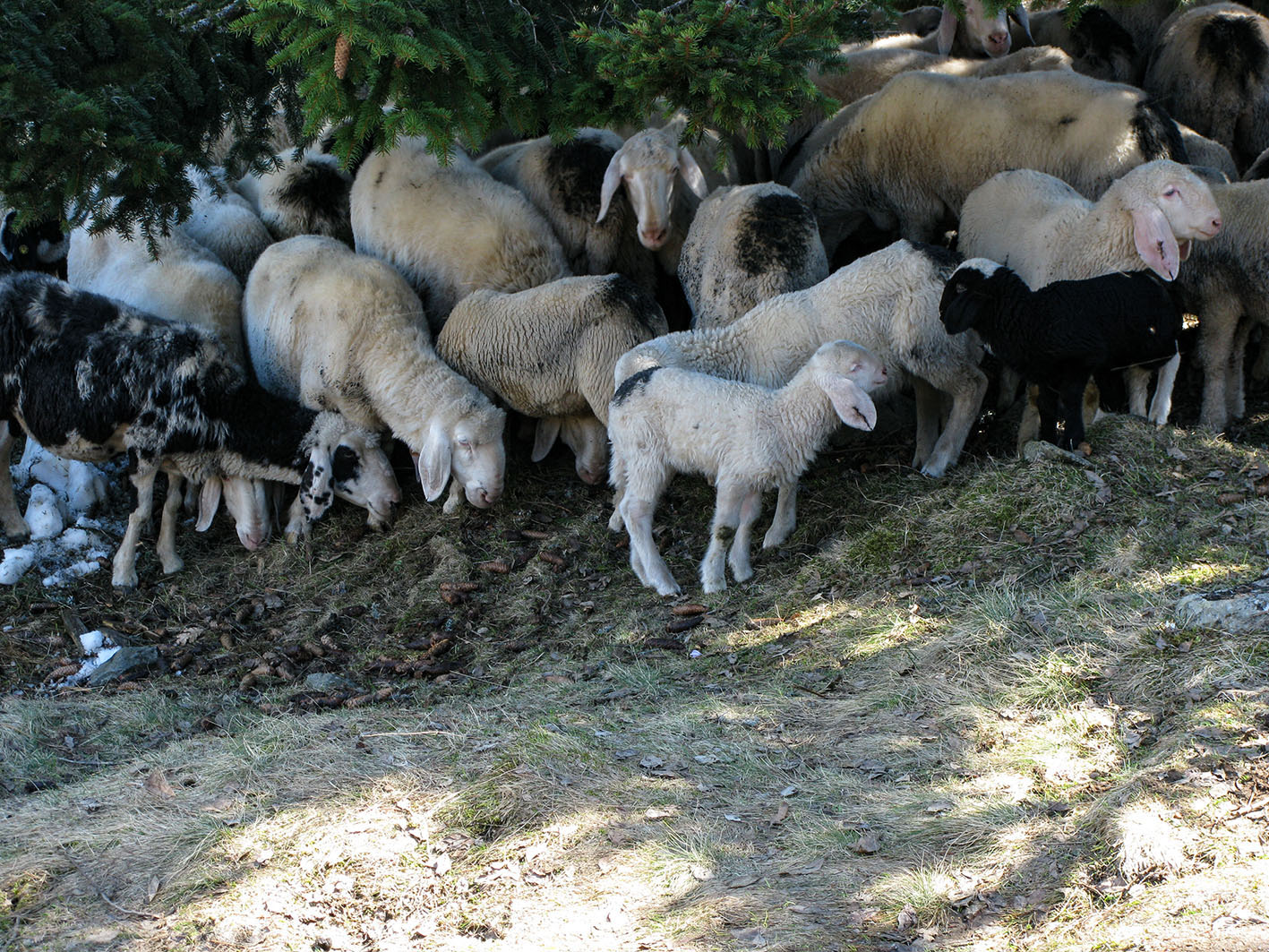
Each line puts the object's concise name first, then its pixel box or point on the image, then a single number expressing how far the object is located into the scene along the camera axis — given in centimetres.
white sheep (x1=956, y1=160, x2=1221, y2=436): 627
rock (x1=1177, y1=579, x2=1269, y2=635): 454
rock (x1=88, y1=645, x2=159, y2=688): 607
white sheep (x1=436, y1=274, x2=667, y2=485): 721
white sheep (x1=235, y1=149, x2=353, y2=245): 903
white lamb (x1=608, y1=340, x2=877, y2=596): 580
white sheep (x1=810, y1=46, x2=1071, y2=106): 962
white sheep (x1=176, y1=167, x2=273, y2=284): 877
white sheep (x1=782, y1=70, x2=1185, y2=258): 778
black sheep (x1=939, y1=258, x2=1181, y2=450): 602
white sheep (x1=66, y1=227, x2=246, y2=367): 805
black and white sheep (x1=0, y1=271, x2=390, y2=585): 718
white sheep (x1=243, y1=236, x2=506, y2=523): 727
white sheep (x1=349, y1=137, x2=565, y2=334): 801
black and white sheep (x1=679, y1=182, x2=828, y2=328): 731
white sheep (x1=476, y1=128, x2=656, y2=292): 837
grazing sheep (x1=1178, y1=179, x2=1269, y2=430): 707
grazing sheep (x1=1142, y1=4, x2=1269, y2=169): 927
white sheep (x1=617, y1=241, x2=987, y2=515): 645
